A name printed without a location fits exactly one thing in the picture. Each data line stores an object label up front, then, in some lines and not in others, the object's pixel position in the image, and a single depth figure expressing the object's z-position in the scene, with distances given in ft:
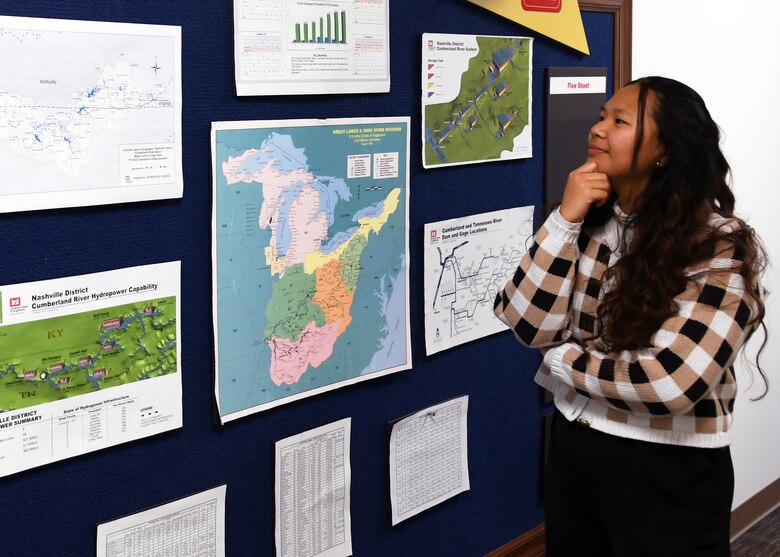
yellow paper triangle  7.59
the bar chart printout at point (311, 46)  5.83
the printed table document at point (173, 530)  5.59
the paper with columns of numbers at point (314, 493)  6.57
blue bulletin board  5.21
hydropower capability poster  4.99
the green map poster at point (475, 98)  7.13
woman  5.09
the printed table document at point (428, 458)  7.40
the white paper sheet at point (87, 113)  4.80
